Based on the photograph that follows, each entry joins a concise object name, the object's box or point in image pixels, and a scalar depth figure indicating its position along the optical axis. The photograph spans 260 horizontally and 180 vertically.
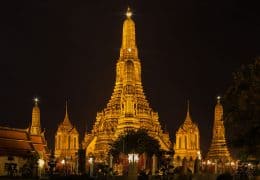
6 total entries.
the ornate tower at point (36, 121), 80.38
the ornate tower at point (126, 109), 76.12
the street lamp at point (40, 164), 43.39
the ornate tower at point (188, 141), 93.44
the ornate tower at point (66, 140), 94.56
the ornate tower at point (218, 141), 89.75
